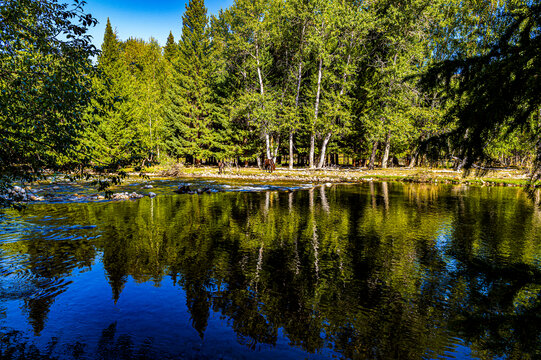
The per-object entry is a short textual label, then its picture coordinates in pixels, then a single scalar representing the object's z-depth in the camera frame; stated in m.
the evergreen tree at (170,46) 64.25
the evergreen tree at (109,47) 41.00
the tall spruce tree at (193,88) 50.19
